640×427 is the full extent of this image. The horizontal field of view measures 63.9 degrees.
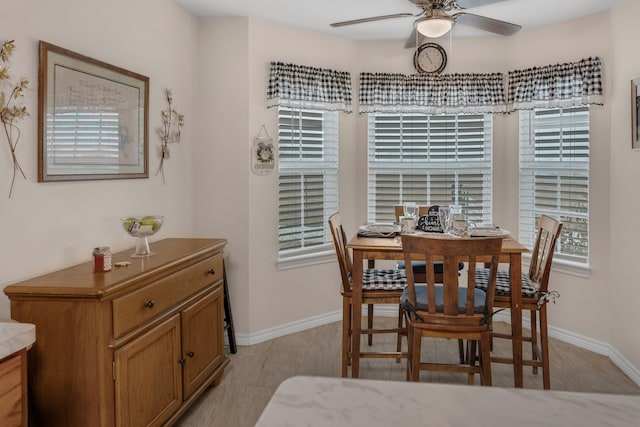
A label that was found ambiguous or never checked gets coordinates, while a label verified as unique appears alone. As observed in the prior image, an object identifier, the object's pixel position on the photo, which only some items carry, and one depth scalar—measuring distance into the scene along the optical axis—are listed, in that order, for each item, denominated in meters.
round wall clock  4.25
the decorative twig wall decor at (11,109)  2.06
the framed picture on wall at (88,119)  2.30
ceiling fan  2.89
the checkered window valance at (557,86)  3.73
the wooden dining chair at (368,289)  3.07
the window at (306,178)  4.16
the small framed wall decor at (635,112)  3.23
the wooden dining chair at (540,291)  2.90
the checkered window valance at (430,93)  4.39
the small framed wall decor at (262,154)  3.90
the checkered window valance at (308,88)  3.95
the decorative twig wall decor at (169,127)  3.40
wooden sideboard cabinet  1.97
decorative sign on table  3.20
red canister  2.26
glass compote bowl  2.57
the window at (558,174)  3.92
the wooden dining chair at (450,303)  2.47
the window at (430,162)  4.57
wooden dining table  2.81
